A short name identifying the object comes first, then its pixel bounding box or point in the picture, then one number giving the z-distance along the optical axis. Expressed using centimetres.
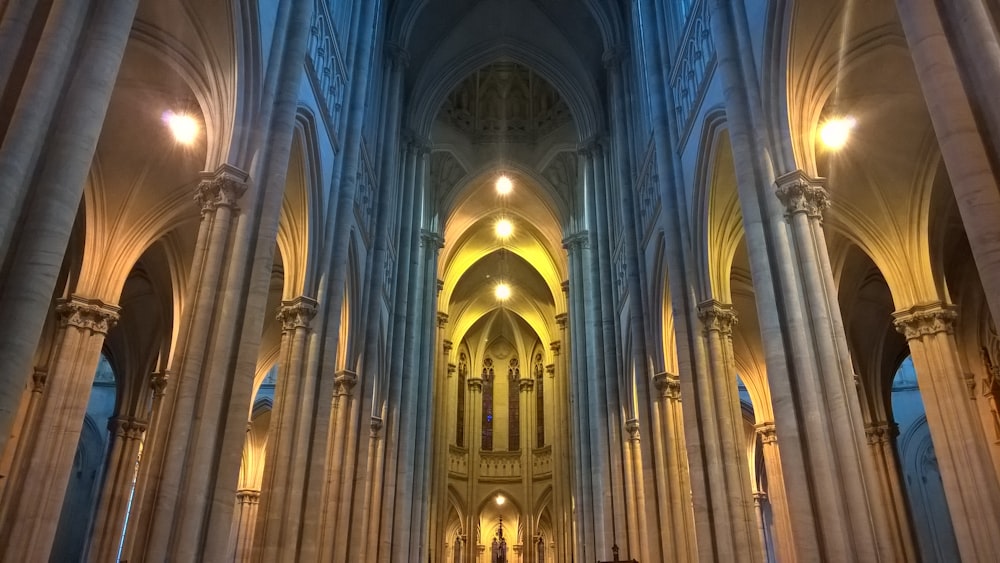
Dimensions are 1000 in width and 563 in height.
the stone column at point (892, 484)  1658
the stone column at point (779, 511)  1894
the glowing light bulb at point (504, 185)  3089
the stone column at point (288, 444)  1066
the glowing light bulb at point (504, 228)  3344
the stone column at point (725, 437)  1132
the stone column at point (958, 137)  502
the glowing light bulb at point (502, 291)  3825
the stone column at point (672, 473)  1456
